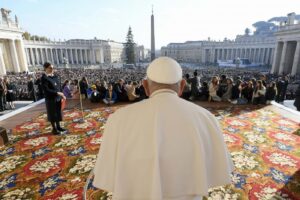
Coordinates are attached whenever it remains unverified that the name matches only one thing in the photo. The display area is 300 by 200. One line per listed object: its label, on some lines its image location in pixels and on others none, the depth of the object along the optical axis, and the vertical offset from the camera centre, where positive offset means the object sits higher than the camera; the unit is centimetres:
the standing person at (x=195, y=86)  778 -123
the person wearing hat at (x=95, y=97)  770 -159
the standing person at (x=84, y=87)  819 -126
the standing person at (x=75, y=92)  826 -148
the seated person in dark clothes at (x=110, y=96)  743 -156
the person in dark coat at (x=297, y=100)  516 -122
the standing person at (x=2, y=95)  703 -136
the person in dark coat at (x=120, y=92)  771 -141
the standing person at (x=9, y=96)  769 -151
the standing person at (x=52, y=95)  412 -86
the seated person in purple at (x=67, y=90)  782 -133
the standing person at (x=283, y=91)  911 -174
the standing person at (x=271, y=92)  710 -137
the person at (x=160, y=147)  109 -53
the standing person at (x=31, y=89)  879 -147
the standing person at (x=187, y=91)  774 -143
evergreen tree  5691 +286
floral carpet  271 -189
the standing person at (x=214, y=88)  758 -128
